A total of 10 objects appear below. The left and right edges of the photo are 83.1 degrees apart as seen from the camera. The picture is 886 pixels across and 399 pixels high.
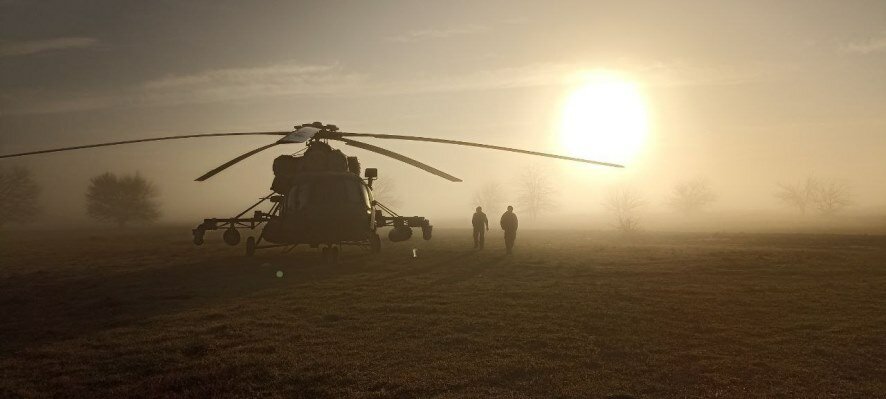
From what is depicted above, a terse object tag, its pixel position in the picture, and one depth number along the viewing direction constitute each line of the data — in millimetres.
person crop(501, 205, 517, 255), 22344
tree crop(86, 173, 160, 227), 73312
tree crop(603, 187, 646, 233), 83375
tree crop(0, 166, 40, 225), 66312
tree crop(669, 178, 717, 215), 106438
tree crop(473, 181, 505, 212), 108000
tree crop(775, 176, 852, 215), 95500
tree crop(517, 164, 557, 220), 90625
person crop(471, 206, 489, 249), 24734
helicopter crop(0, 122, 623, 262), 15172
